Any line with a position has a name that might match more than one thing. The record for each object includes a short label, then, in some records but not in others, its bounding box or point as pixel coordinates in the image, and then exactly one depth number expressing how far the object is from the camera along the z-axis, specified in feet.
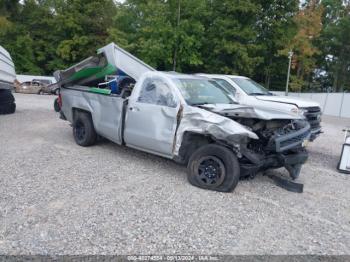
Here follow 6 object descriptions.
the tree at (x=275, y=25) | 110.52
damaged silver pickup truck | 17.16
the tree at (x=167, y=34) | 97.25
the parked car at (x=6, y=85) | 41.50
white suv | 27.50
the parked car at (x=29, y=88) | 100.78
